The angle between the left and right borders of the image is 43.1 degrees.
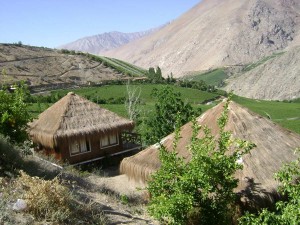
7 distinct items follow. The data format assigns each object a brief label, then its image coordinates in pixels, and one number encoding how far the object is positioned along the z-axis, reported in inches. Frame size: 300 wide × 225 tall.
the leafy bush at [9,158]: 373.7
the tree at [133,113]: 1267.2
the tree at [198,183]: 275.7
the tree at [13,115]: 433.1
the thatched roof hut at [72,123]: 766.5
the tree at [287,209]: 217.2
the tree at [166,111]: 770.2
